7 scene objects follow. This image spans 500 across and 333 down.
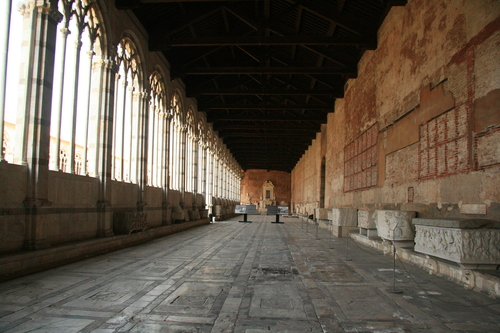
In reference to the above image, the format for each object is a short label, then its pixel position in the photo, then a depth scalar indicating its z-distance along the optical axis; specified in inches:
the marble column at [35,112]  299.6
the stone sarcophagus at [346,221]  590.2
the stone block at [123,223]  450.6
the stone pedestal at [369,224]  482.0
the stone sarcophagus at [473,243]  236.7
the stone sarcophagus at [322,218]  828.2
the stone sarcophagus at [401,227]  354.9
